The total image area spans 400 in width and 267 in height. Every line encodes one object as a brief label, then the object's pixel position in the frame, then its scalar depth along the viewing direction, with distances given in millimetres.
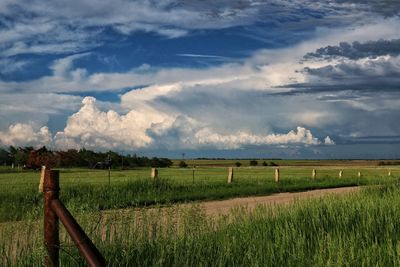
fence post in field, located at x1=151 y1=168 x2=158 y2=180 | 26883
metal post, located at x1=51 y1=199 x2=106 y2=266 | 4918
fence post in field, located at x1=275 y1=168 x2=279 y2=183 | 37706
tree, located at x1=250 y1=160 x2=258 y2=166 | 158600
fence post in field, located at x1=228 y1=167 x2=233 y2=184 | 33981
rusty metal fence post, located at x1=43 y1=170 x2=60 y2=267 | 5727
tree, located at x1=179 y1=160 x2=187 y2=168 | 125375
